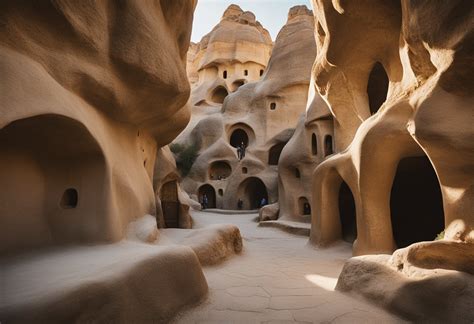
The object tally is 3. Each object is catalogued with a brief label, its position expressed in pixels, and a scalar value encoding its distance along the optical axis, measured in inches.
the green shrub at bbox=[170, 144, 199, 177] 969.5
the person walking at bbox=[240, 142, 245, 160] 1020.5
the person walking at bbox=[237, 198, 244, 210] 861.8
